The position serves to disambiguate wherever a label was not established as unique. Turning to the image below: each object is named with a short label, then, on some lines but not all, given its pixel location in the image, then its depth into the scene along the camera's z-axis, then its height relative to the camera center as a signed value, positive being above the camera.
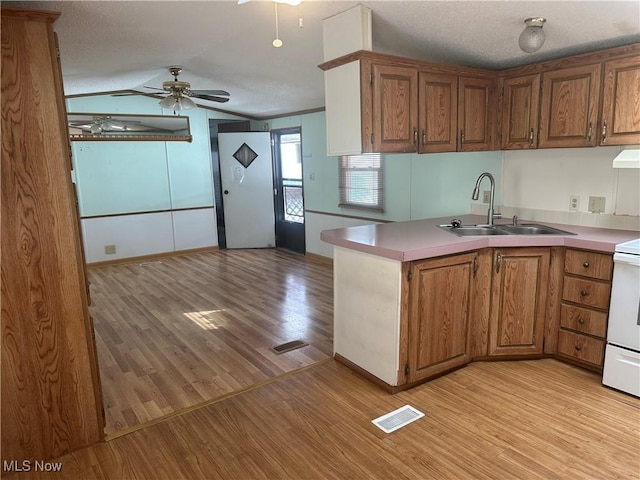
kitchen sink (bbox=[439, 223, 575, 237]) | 3.13 -0.48
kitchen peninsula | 2.59 -0.86
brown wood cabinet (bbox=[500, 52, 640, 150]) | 2.69 +0.40
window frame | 5.11 -0.20
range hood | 2.48 +0.02
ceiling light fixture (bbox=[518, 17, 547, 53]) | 2.53 +0.76
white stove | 2.44 -0.94
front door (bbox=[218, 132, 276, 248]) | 7.07 -0.29
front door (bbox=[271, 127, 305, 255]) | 6.80 -0.31
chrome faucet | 3.07 -0.39
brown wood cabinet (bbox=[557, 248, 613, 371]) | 2.66 -0.93
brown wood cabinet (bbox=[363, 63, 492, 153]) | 2.71 +0.38
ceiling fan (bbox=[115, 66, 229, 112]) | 4.16 +0.80
